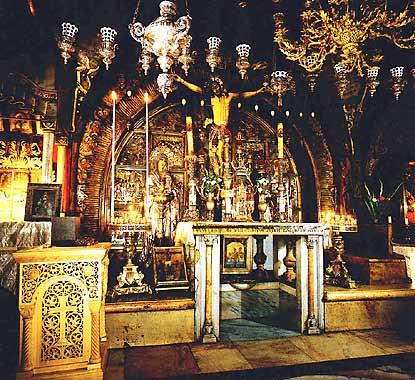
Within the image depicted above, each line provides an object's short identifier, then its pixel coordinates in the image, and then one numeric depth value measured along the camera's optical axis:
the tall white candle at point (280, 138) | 4.71
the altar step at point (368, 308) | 3.89
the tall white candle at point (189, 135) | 5.14
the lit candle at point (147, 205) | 5.29
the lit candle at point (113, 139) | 5.28
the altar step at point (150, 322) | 3.34
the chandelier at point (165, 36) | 3.30
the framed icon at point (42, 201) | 3.53
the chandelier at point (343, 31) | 4.32
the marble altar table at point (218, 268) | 3.53
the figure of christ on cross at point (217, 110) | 5.65
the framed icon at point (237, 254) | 5.29
